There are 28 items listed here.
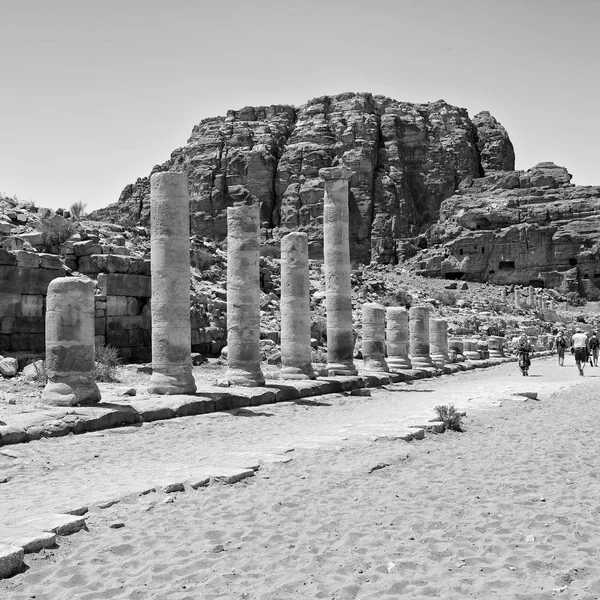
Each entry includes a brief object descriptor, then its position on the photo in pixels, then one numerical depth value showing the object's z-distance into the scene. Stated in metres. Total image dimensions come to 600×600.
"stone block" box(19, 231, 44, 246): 22.83
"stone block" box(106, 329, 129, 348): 22.46
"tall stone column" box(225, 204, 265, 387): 18.11
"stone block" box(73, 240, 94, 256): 23.25
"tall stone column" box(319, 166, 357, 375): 21.95
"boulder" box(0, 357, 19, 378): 17.84
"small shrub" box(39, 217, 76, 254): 23.30
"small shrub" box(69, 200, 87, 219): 32.38
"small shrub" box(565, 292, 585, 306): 75.38
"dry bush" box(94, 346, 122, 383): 19.02
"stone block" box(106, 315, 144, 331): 22.53
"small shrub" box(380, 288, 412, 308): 46.69
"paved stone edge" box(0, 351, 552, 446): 11.35
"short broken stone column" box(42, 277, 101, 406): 13.32
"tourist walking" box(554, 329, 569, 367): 33.31
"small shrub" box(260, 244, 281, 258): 53.50
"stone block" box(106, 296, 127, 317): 22.55
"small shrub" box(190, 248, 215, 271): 30.77
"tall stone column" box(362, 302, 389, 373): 24.08
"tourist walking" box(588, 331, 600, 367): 32.40
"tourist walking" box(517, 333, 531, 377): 27.39
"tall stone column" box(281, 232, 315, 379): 20.23
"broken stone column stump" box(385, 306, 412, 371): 26.19
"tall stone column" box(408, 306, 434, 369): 28.73
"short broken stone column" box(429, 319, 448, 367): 31.53
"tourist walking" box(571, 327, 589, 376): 27.45
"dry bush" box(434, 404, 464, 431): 12.93
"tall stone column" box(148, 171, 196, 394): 15.88
